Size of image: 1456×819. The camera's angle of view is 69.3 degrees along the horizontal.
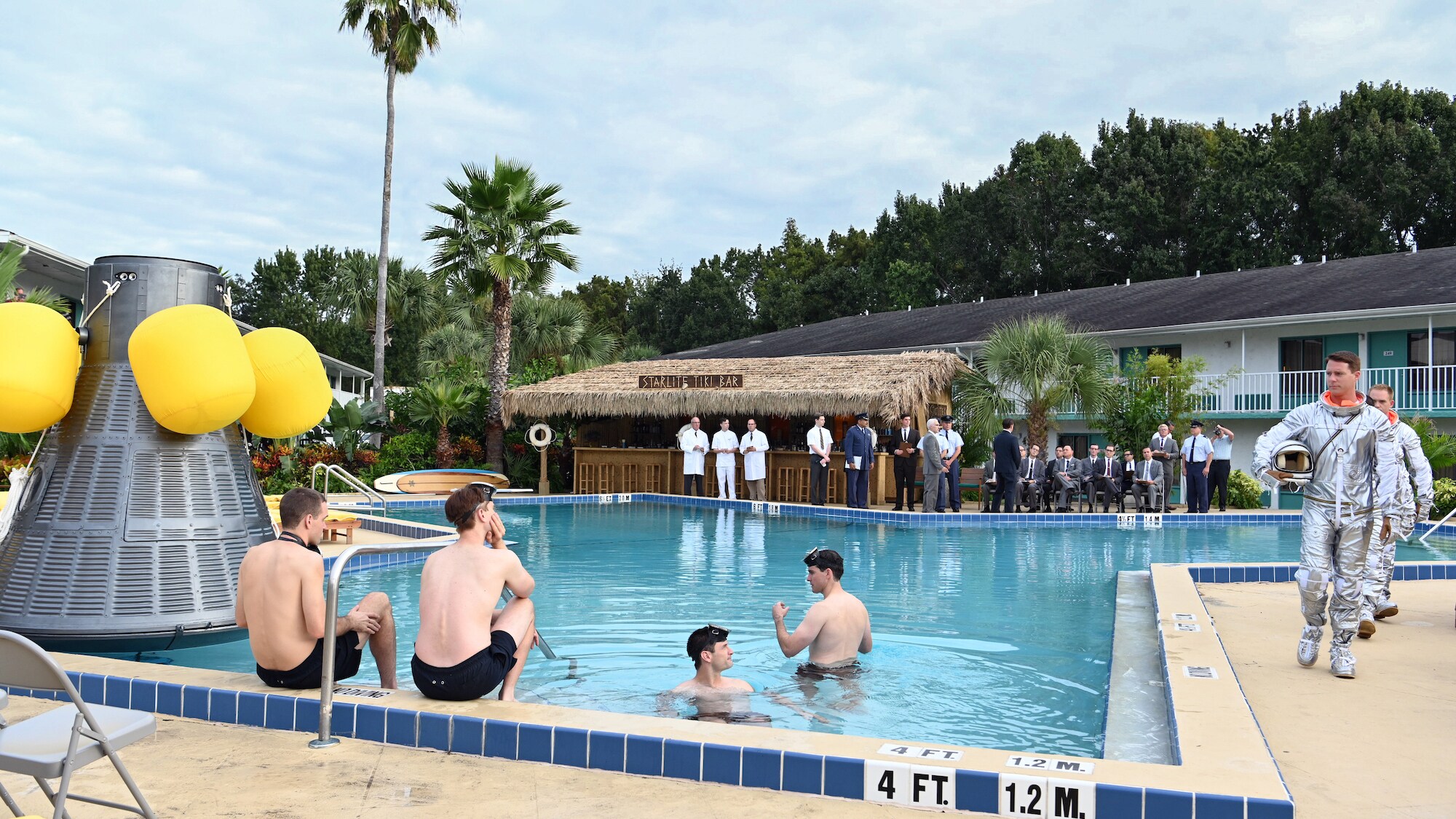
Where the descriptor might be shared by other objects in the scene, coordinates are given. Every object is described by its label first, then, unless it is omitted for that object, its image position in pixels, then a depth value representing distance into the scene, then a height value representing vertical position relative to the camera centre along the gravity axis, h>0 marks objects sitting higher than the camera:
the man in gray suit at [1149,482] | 17.19 -0.28
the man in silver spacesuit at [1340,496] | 5.61 -0.15
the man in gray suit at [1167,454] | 17.53 +0.18
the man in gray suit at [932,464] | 16.73 -0.07
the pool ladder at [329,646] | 4.24 -0.81
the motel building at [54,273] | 19.45 +3.46
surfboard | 20.45 -0.62
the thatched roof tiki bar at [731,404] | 19.88 +1.02
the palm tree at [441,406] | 23.66 +0.98
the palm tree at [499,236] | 22.89 +4.72
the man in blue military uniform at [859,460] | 17.58 -0.03
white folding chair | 2.88 -0.86
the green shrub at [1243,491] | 19.28 -0.46
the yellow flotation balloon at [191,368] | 5.63 +0.41
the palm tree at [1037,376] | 19.94 +1.66
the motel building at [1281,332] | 22.41 +3.21
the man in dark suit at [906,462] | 17.50 -0.05
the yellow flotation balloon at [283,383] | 6.29 +0.38
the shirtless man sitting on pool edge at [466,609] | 4.44 -0.68
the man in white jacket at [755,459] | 19.64 -0.05
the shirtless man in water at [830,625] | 6.05 -1.00
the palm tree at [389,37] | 27.67 +10.88
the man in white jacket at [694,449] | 20.41 +0.11
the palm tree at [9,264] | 11.22 +1.91
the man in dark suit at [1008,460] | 16.62 +0.02
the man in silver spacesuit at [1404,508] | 5.68 -0.21
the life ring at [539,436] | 22.69 +0.34
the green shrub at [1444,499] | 16.36 -0.43
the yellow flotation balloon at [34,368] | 5.60 +0.40
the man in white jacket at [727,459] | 19.83 -0.07
